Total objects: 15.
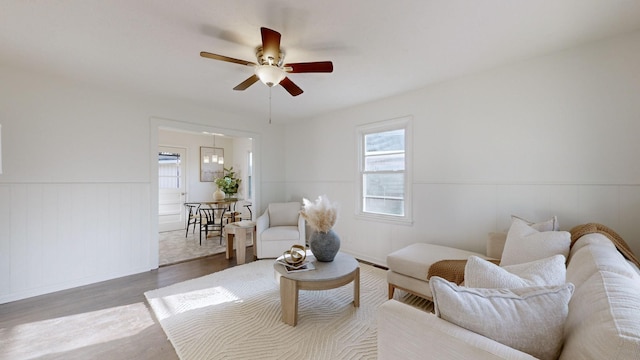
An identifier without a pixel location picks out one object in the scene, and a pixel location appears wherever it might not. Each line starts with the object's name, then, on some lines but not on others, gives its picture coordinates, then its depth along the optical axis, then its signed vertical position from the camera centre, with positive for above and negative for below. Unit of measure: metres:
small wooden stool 3.77 -0.90
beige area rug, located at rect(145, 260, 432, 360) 1.87 -1.26
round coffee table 2.14 -0.89
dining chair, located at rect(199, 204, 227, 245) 5.53 -0.95
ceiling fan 1.86 +0.91
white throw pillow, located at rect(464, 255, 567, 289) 0.99 -0.40
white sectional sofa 0.67 -0.48
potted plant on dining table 6.48 -0.10
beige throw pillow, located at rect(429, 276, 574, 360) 0.83 -0.47
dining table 5.24 -0.54
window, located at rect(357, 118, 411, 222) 3.44 +0.11
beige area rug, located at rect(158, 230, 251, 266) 4.07 -1.27
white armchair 3.84 -0.85
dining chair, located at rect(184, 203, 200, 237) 5.52 -0.83
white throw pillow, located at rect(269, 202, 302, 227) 4.30 -0.63
